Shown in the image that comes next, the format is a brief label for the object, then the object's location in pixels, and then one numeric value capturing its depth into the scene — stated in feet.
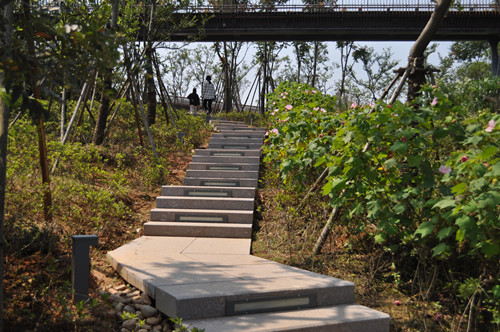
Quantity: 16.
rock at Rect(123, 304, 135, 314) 12.33
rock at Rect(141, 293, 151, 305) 12.92
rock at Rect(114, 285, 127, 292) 13.76
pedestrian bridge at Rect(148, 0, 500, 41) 55.72
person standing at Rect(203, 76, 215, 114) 53.01
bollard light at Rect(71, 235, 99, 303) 11.93
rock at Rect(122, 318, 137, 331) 11.68
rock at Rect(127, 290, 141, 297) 13.38
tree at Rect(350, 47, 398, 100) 105.19
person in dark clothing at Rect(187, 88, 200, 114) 54.64
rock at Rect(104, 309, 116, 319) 12.05
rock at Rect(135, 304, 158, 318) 12.33
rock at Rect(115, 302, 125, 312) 12.39
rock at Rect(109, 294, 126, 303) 12.87
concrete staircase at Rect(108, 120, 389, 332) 11.81
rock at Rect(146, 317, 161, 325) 12.10
